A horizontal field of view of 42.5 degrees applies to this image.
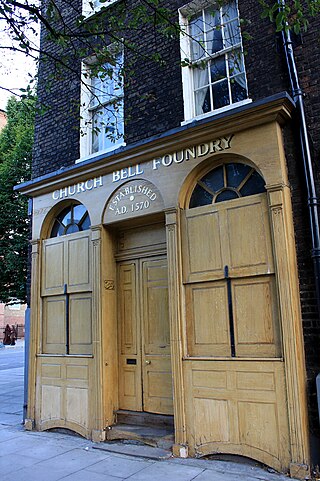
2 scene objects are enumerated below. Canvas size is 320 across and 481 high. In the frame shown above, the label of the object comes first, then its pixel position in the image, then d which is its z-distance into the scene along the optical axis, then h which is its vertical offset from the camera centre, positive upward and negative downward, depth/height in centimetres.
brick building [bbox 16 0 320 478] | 515 +107
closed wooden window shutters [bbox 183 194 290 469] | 503 -23
